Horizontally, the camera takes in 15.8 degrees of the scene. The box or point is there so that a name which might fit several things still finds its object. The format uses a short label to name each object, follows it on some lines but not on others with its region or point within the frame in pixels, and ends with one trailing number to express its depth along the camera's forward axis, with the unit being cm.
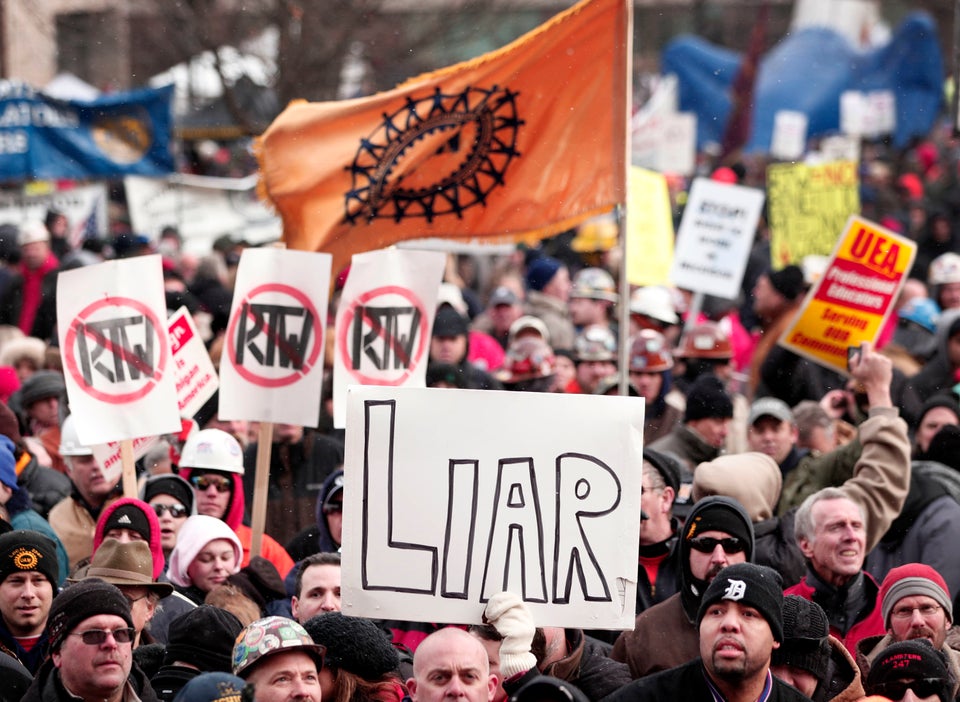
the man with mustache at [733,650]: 1037
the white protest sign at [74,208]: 3683
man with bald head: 1035
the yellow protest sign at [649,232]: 2731
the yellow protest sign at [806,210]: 2756
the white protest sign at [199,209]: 3647
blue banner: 3505
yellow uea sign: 1881
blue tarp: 4987
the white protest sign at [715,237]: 2482
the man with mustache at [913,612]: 1252
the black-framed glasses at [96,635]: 1062
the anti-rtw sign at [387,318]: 1573
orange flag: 1660
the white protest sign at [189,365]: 1680
